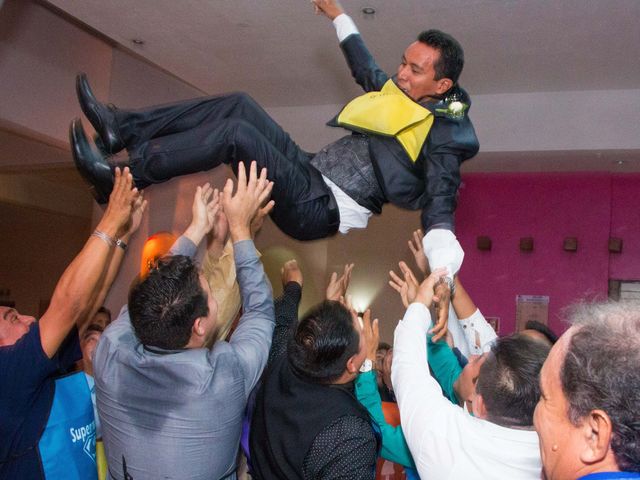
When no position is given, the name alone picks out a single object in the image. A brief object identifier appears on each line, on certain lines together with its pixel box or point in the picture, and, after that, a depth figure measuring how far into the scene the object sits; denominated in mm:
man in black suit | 1991
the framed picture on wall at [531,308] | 5398
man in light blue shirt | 1586
